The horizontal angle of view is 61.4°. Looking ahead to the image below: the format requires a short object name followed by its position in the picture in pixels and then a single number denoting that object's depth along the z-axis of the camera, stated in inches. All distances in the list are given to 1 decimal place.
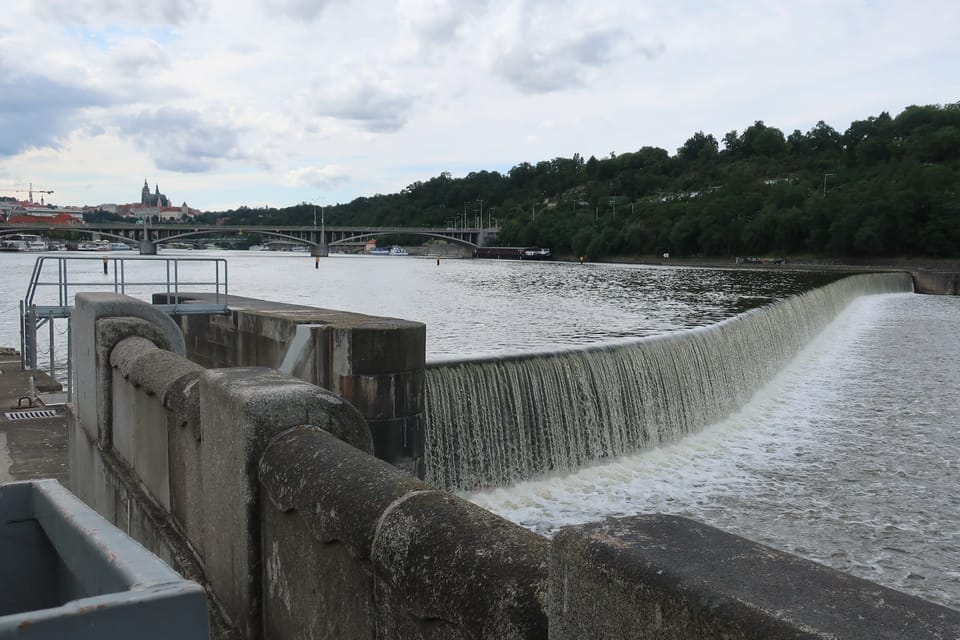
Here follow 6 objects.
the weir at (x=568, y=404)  477.1
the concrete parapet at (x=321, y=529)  122.0
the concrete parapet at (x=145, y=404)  225.8
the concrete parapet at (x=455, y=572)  91.4
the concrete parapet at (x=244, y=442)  155.0
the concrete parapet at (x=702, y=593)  63.8
